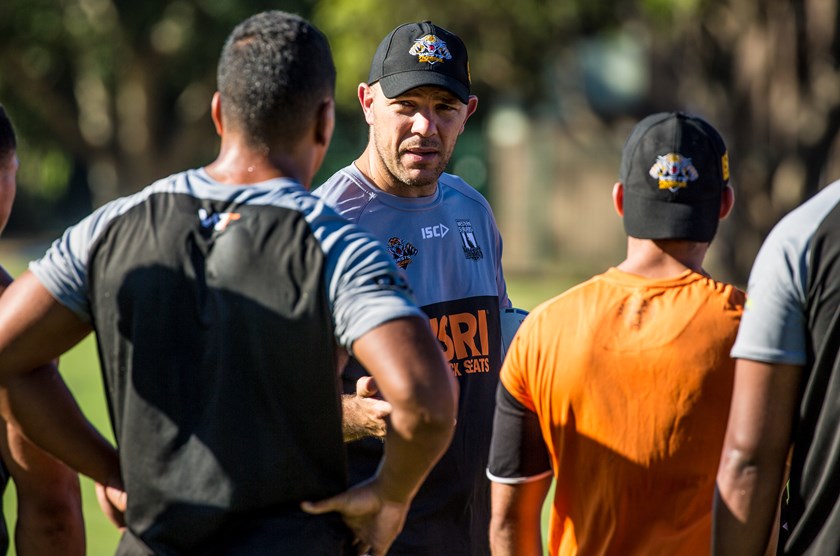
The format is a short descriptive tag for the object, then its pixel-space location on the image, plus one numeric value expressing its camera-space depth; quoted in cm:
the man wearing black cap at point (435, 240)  893
